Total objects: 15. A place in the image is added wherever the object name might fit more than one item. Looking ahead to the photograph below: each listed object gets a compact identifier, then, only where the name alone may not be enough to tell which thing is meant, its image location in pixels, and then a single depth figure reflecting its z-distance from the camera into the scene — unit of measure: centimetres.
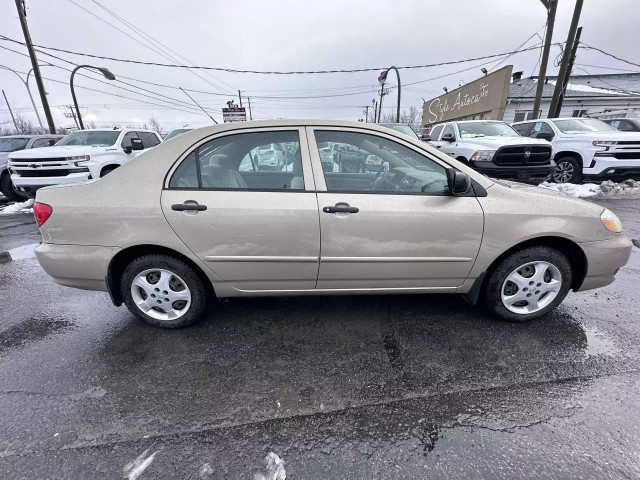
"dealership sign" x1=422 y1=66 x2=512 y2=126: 1988
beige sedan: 236
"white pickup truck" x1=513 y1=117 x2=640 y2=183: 789
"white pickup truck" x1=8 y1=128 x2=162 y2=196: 715
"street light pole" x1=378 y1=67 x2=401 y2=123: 2081
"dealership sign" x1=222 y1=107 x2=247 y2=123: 1738
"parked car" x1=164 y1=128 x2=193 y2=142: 966
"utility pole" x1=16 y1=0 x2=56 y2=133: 1331
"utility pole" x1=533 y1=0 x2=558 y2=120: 1208
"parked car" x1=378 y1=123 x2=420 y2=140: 836
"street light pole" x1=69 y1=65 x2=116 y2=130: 1719
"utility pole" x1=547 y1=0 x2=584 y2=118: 1134
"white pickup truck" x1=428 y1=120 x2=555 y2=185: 743
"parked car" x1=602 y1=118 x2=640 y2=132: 956
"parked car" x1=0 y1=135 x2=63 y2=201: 842
